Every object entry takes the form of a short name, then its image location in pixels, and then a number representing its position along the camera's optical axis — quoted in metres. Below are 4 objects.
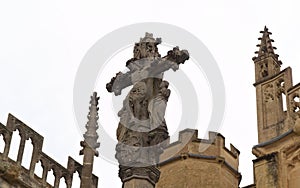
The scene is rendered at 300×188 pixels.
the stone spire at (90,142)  15.36
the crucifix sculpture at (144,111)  10.11
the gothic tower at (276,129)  18.59
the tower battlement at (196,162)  24.81
